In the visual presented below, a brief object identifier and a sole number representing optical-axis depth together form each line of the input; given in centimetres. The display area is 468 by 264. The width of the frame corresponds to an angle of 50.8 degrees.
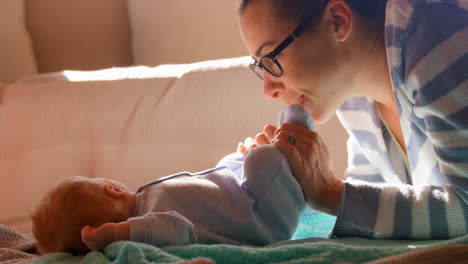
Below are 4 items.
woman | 95
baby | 99
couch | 168
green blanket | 81
